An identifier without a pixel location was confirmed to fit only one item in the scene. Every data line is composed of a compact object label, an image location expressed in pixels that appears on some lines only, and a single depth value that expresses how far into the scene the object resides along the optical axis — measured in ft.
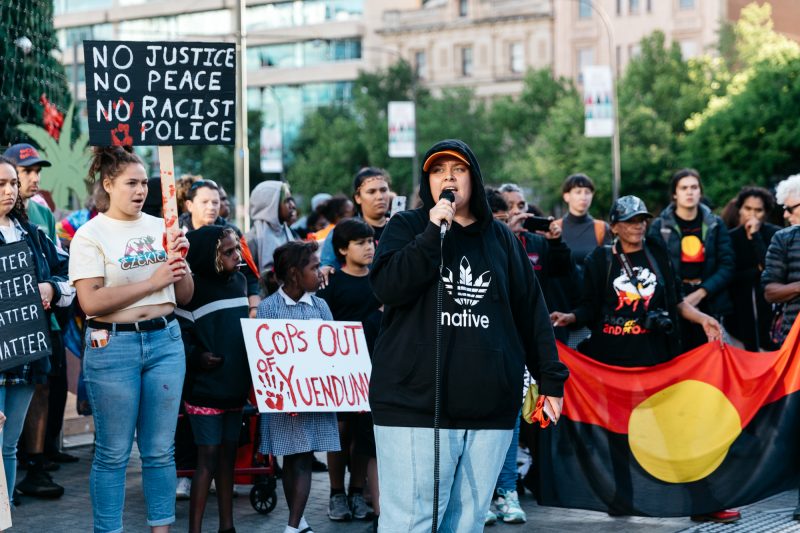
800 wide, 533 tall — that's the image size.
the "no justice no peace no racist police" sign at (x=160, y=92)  19.63
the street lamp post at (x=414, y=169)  191.40
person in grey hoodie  30.83
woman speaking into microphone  14.84
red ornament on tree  37.18
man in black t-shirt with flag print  31.12
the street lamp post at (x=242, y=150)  58.15
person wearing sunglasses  25.26
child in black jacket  21.27
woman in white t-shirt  18.66
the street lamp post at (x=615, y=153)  127.34
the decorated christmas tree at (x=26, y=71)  35.12
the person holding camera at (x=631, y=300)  24.63
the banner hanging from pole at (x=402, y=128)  121.80
